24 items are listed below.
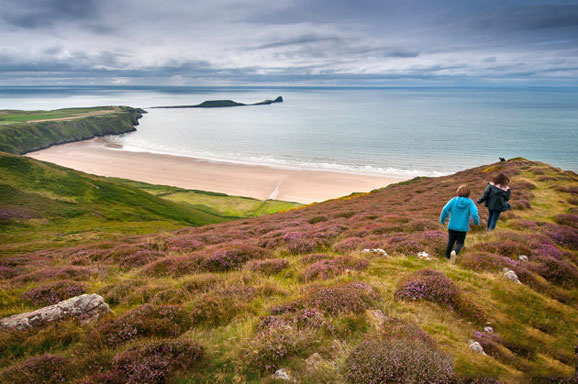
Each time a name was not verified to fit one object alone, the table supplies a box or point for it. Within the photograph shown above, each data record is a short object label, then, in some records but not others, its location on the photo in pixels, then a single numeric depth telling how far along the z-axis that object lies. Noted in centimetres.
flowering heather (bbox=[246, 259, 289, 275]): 1148
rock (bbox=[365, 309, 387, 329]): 686
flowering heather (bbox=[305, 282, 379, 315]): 725
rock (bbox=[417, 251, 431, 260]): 1188
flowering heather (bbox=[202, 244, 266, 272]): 1249
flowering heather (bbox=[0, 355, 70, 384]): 523
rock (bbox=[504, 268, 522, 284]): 962
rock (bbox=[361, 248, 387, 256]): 1229
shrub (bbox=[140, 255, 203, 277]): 1215
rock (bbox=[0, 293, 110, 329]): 739
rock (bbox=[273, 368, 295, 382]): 513
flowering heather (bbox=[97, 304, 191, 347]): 668
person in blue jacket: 1146
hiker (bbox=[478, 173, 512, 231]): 1509
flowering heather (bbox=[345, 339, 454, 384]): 473
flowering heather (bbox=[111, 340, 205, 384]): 513
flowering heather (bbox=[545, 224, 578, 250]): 1405
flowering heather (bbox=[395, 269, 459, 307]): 824
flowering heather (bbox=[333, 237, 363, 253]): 1399
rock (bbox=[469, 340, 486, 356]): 614
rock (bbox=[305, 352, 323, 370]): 547
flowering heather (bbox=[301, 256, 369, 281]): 1023
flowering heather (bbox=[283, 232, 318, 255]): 1480
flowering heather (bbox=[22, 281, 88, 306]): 963
